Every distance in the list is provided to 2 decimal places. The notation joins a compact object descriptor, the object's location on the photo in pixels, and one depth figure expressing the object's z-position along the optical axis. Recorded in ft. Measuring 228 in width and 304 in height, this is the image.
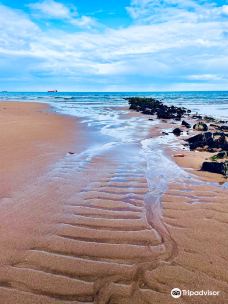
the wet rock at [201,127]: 45.20
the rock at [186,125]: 49.25
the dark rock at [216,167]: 20.26
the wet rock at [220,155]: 24.87
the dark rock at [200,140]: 30.12
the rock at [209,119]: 60.10
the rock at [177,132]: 40.21
